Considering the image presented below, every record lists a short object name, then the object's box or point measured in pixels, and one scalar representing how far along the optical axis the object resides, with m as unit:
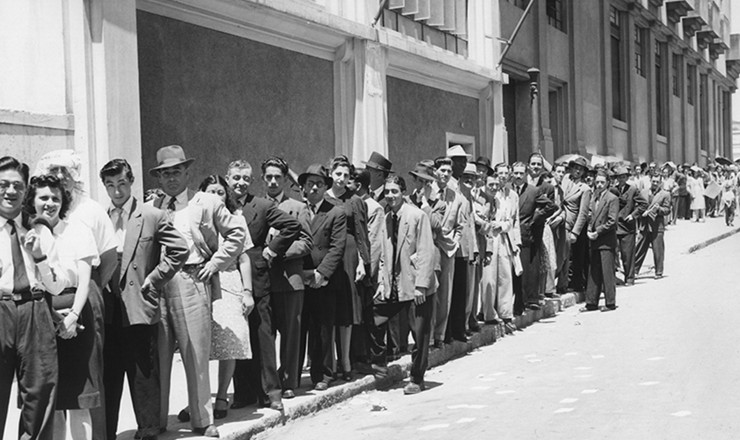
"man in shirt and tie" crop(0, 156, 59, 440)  5.83
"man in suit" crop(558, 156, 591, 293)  15.29
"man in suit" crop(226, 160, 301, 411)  8.26
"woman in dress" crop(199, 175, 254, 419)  7.73
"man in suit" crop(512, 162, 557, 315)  13.95
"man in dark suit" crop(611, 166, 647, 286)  16.86
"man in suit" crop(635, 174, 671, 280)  18.53
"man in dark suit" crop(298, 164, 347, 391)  9.15
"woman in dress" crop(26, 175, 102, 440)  6.04
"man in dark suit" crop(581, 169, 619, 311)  14.62
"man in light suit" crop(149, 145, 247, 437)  7.24
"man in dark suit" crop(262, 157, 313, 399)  8.56
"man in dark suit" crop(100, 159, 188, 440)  6.80
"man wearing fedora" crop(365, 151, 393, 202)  9.97
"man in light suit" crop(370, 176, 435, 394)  9.27
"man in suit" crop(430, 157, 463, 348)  11.04
